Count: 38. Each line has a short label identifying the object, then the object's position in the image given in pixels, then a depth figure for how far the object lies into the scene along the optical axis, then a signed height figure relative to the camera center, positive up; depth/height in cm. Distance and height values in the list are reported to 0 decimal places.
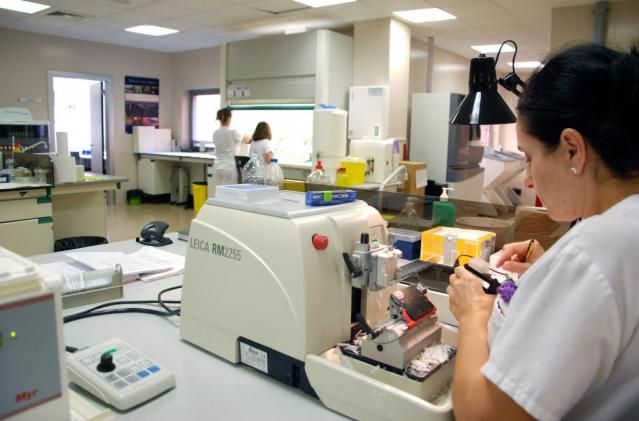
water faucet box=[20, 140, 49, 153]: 453 -3
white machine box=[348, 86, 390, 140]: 513 +40
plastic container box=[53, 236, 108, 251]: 366 -76
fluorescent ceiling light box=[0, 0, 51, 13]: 510 +147
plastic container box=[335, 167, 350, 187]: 428 -26
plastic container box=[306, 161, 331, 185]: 364 -21
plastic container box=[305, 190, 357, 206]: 117 -12
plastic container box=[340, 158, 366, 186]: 424 -20
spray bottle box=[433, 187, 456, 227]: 206 -27
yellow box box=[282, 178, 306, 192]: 262 -21
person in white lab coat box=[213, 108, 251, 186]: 577 -3
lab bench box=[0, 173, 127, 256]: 352 -56
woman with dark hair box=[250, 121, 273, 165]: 528 +7
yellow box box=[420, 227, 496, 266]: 182 -36
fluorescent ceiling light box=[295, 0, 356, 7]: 460 +141
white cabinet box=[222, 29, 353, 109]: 515 +89
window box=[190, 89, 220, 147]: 802 +53
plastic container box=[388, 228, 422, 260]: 196 -38
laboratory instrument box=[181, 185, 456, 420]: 94 -35
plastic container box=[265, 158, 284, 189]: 456 -24
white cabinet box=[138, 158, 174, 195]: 755 -49
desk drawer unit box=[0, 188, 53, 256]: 350 -59
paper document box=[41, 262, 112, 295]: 152 -45
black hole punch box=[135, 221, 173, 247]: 228 -43
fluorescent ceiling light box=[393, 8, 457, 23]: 493 +142
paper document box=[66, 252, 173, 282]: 179 -46
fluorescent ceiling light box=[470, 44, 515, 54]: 686 +149
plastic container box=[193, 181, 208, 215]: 628 -61
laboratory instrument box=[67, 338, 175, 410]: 99 -50
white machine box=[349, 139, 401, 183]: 481 -8
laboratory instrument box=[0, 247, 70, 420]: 66 -29
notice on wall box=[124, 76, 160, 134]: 764 +69
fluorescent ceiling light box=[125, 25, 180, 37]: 619 +150
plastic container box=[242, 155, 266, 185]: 445 -23
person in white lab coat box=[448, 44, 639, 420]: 64 -16
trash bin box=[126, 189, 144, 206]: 765 -84
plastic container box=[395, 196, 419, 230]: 212 -30
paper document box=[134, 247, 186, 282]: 182 -47
